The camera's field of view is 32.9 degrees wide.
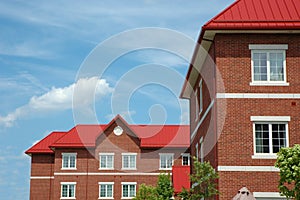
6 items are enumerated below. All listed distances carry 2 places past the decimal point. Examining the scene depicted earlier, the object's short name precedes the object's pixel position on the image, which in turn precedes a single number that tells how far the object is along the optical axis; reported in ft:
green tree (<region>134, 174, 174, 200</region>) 130.00
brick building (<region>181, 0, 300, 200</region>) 65.36
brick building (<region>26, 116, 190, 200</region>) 174.60
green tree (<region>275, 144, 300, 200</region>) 49.57
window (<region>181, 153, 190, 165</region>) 178.40
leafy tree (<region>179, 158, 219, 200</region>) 64.13
